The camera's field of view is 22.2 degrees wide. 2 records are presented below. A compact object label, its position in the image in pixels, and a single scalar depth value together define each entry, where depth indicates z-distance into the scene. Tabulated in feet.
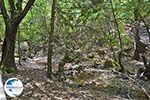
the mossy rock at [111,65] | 52.45
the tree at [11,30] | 36.81
